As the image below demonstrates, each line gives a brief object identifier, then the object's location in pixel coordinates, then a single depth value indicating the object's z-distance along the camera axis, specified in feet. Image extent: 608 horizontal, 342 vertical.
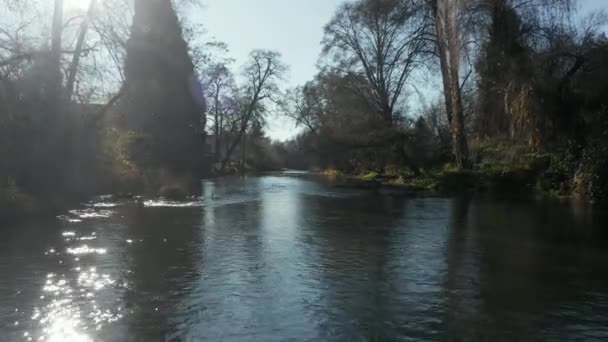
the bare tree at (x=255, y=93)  190.49
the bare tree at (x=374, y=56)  124.98
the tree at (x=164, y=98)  116.57
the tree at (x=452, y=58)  87.35
